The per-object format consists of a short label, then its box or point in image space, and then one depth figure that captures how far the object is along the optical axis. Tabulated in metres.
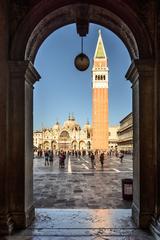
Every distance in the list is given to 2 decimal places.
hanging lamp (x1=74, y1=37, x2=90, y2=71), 4.63
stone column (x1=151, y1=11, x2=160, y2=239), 3.83
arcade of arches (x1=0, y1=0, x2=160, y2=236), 3.90
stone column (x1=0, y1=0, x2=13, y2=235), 3.85
